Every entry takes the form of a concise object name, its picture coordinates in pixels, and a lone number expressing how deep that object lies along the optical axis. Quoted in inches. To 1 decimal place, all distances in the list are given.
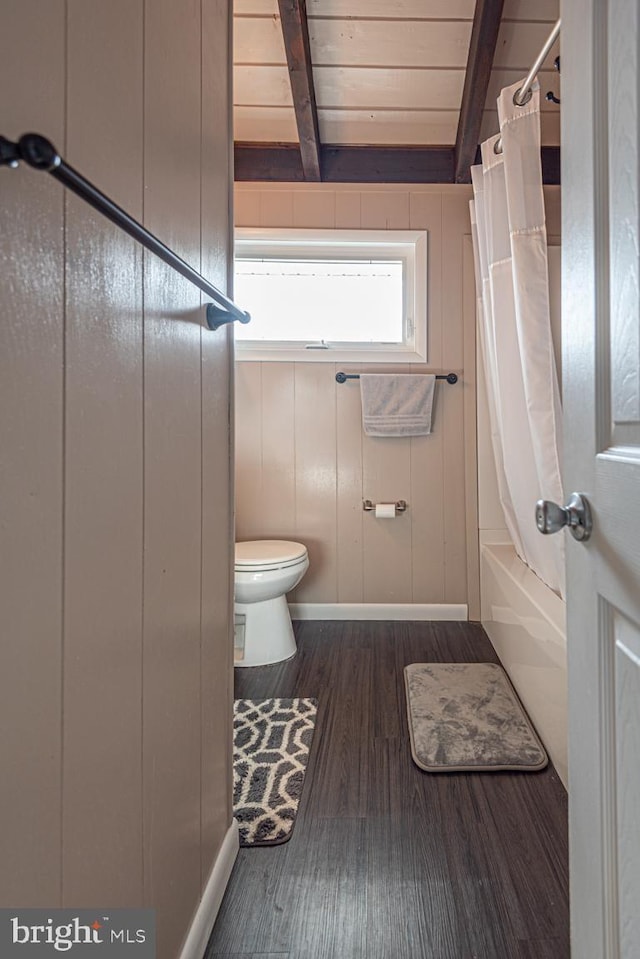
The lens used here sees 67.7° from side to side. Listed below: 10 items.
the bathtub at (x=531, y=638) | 54.1
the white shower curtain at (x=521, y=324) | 62.3
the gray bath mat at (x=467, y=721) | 55.3
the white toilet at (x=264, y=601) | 78.7
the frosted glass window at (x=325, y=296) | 100.1
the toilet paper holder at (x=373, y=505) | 99.7
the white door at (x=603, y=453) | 22.3
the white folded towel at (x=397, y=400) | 96.2
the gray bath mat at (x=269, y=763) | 47.8
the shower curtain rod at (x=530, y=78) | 51.5
